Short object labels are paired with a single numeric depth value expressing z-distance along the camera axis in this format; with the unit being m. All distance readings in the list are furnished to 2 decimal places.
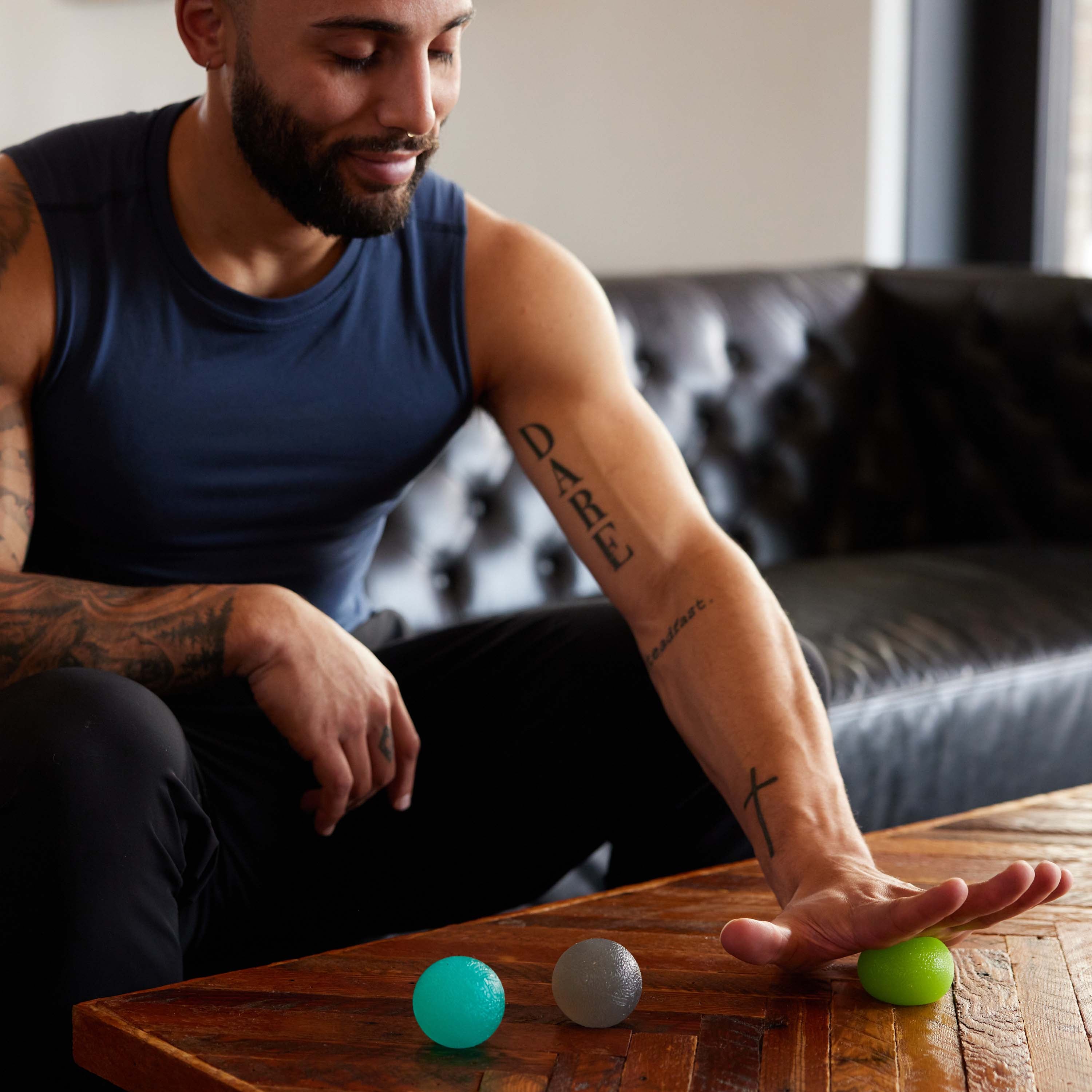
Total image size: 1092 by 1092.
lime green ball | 1.47
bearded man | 1.78
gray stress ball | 1.45
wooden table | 1.41
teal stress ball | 1.43
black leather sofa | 2.59
